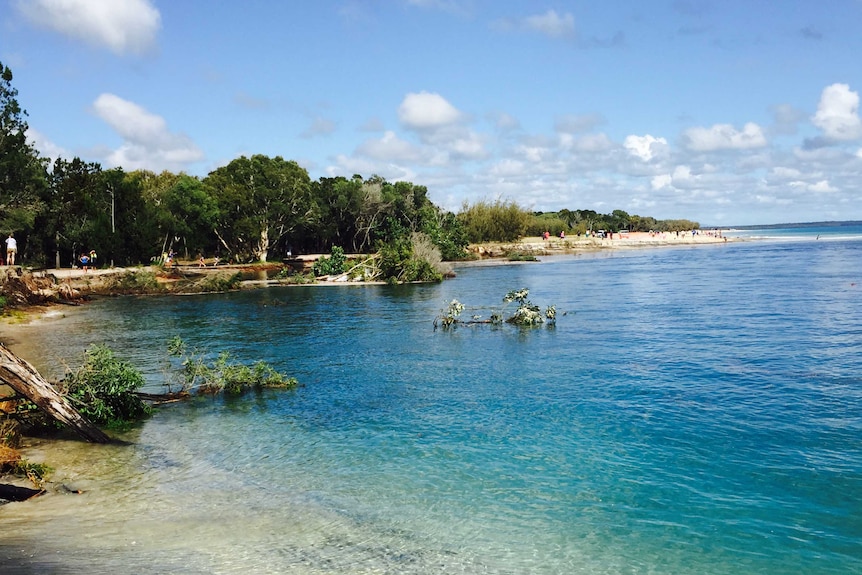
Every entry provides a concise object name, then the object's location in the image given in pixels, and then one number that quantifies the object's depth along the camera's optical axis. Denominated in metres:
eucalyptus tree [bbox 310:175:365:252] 89.31
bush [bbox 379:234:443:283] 61.53
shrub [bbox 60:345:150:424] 16.86
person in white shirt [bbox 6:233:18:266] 49.09
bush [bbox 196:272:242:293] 57.75
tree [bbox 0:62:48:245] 42.50
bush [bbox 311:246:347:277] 66.62
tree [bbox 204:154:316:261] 75.44
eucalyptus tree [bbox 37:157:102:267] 62.44
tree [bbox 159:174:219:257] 70.19
